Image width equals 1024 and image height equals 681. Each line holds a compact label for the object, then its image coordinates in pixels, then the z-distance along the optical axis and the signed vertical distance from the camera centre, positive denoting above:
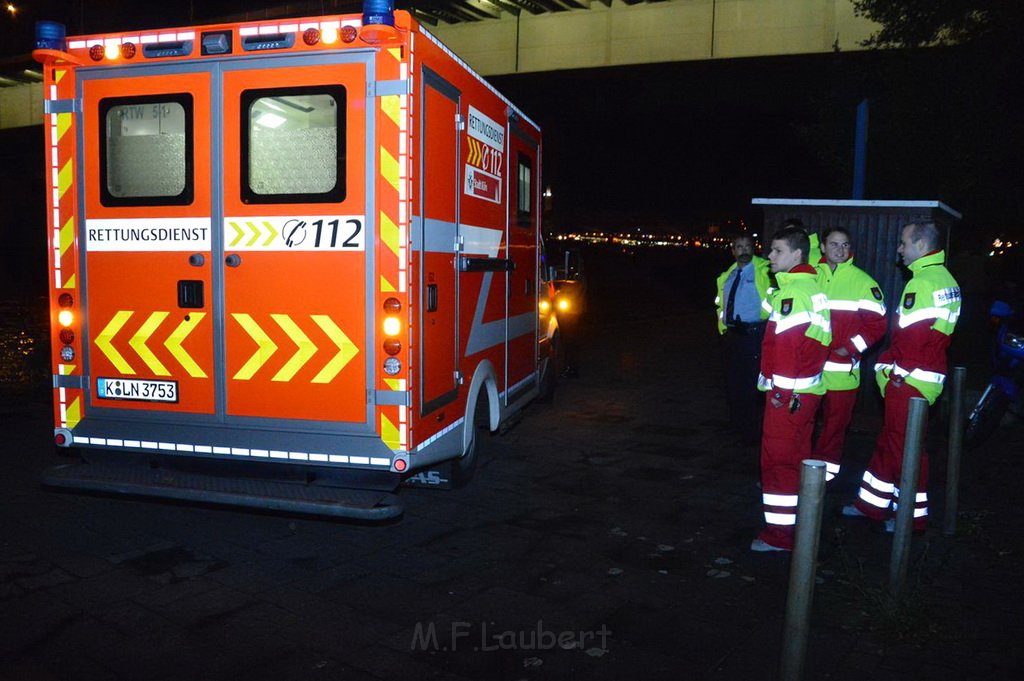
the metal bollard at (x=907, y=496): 4.12 -1.07
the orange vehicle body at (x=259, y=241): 4.83 +0.11
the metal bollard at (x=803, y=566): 2.97 -1.01
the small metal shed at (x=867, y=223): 8.58 +0.47
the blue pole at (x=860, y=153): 9.09 +1.23
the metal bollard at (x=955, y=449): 5.21 -1.07
